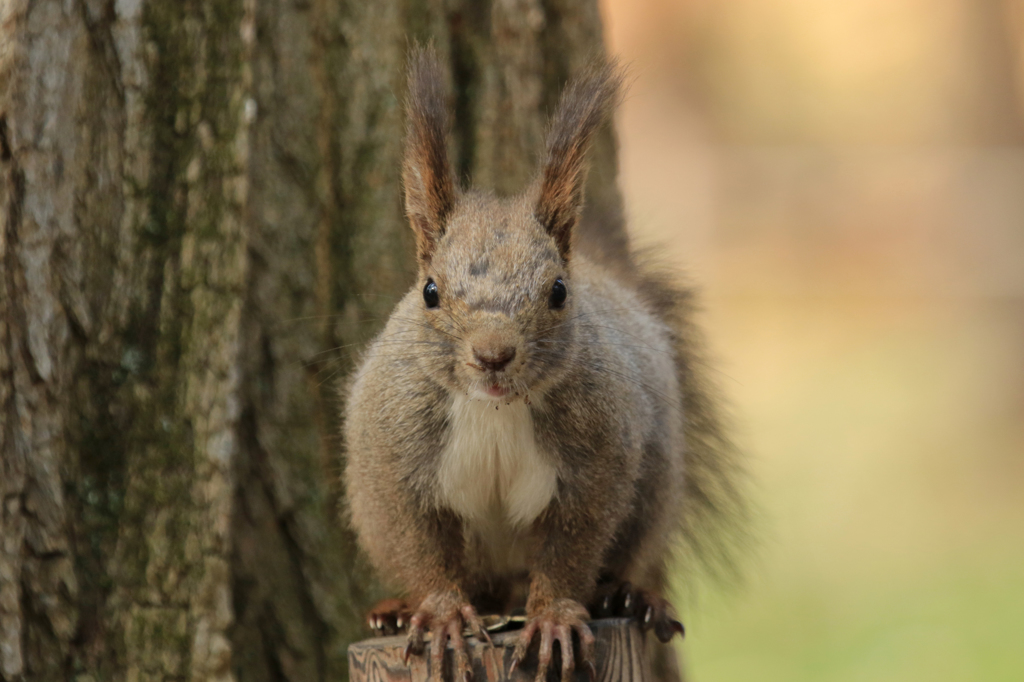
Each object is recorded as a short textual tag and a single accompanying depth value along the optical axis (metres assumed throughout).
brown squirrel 3.81
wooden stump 3.81
